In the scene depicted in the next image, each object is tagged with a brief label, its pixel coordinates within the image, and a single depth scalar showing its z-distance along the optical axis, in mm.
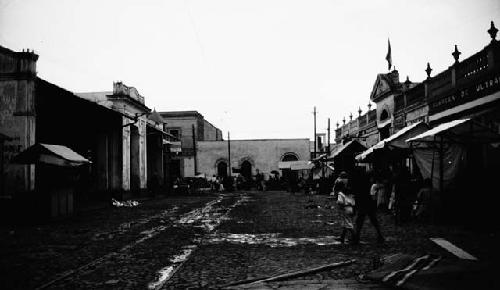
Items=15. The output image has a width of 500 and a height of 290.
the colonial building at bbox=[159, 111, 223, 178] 59656
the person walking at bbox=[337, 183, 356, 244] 8891
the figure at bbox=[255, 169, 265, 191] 46812
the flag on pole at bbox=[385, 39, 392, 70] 28472
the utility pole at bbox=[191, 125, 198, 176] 53506
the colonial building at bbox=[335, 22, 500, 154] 15117
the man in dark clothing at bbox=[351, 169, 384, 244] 8758
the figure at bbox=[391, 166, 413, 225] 12547
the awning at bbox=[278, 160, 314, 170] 40672
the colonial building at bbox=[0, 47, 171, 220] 17062
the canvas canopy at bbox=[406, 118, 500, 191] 11156
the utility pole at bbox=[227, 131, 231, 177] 58662
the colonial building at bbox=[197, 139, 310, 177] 60688
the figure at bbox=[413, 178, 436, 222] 12281
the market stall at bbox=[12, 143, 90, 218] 14617
